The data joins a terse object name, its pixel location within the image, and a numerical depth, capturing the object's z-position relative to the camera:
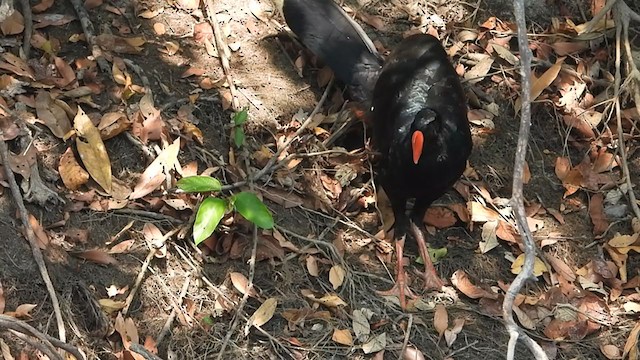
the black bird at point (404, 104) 4.36
